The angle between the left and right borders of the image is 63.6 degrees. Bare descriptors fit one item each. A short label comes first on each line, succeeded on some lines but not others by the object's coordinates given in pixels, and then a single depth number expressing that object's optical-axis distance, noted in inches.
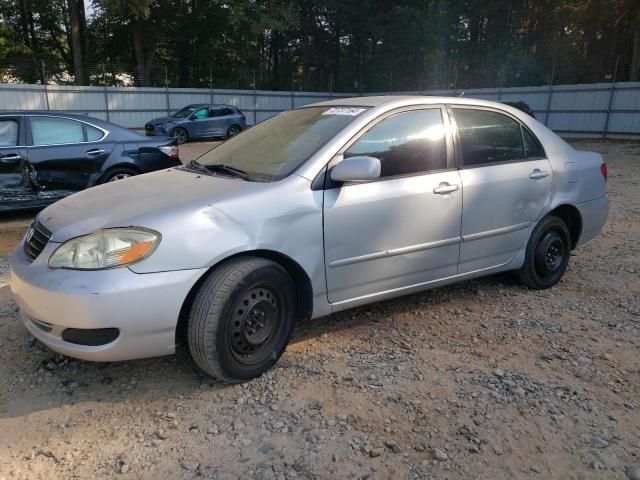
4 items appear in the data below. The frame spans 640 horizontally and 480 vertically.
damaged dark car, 241.3
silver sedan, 100.9
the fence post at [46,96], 809.2
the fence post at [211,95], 1022.7
